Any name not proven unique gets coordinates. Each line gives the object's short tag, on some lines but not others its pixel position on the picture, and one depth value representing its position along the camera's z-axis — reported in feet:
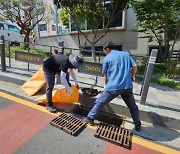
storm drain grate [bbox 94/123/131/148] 9.33
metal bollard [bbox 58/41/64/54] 14.37
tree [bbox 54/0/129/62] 28.48
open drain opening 12.16
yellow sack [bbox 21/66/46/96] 14.55
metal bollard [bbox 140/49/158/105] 11.33
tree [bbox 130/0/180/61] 20.07
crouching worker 11.07
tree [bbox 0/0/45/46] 37.01
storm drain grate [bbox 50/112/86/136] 10.14
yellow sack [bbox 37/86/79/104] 12.82
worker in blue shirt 9.70
